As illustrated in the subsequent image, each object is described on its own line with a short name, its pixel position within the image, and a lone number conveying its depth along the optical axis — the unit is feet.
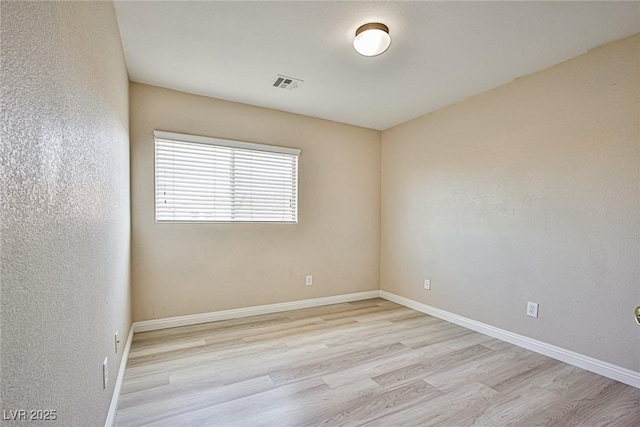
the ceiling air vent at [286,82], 9.31
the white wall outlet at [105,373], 4.83
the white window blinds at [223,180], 10.18
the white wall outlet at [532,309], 8.61
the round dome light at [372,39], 6.68
